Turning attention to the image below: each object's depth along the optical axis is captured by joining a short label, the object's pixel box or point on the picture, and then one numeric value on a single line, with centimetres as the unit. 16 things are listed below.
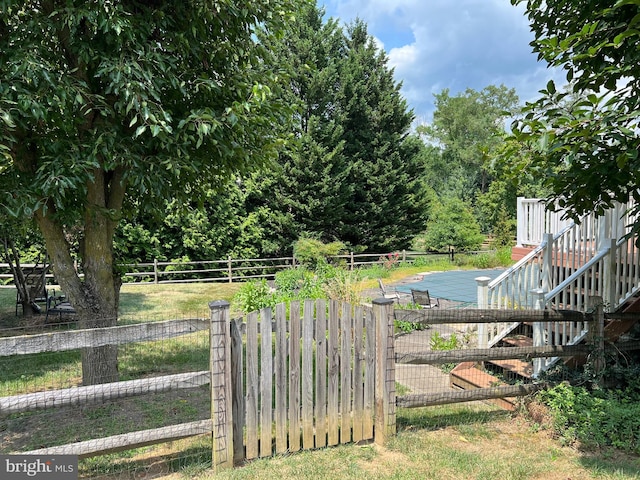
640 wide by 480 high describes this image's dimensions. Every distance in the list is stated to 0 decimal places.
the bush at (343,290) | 912
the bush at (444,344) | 644
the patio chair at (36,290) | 988
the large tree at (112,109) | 367
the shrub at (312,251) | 1869
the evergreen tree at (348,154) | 2208
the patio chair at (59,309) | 868
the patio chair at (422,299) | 1015
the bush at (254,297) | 927
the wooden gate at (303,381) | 336
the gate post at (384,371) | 380
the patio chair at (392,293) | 1223
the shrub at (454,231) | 2286
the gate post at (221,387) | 332
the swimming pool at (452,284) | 1288
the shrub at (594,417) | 389
